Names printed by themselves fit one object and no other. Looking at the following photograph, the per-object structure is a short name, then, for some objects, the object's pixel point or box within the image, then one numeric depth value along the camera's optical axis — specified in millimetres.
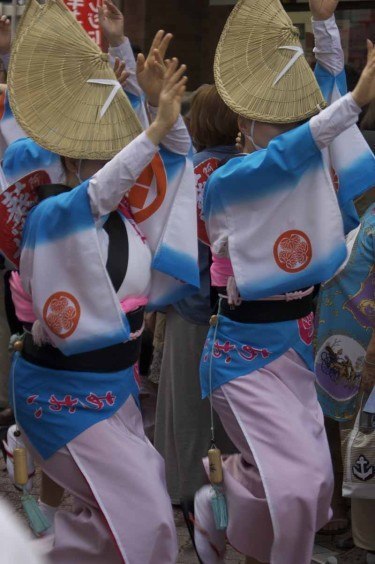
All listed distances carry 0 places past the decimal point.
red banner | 10699
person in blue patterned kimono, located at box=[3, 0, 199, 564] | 6151
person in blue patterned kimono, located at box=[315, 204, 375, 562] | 7498
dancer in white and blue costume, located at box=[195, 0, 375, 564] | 6510
